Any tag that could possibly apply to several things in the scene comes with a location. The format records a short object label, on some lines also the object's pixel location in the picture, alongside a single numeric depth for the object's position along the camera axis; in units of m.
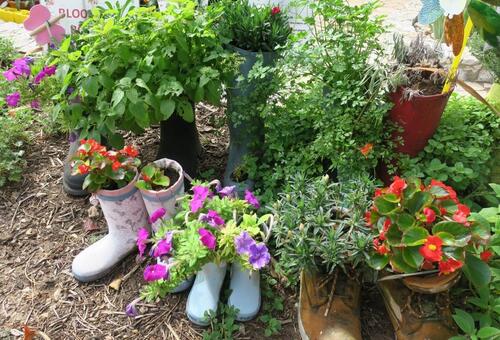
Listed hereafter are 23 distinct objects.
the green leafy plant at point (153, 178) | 1.79
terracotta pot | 1.72
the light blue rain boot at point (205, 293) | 1.72
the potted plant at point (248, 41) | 1.99
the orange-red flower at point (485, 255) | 1.49
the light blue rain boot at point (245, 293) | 1.73
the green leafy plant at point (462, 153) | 1.79
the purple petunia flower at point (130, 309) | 1.69
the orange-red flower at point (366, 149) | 1.76
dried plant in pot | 1.72
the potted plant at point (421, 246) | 1.40
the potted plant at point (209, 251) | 1.56
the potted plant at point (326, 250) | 1.54
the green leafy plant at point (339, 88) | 1.77
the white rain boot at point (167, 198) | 1.77
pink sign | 2.73
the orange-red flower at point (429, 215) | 1.43
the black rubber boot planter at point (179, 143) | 2.24
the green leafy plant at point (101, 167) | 1.79
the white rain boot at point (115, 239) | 1.86
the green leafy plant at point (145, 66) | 1.85
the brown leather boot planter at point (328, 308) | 1.59
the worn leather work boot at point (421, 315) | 1.51
